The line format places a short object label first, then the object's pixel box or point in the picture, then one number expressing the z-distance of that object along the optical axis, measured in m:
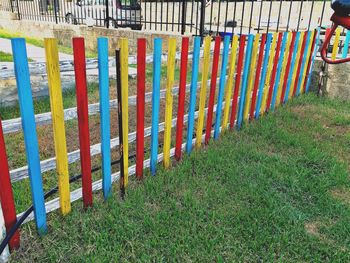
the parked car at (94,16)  9.59
